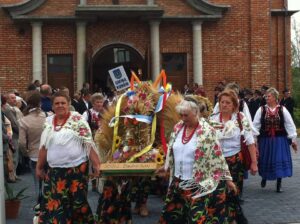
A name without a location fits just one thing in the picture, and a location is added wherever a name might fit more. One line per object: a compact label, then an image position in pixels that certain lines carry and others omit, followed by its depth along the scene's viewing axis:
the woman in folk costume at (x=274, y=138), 10.59
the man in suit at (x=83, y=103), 15.47
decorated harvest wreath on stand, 7.66
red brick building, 21.53
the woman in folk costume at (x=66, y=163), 7.01
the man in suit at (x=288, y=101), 21.79
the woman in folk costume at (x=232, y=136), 7.82
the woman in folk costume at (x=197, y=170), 6.46
